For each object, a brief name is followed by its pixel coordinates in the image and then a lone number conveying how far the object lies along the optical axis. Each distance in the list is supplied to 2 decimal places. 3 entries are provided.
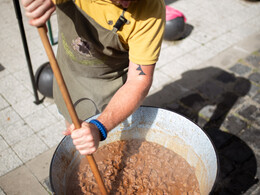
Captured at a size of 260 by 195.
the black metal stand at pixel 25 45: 3.04
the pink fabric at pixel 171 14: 5.15
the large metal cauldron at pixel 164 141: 1.80
